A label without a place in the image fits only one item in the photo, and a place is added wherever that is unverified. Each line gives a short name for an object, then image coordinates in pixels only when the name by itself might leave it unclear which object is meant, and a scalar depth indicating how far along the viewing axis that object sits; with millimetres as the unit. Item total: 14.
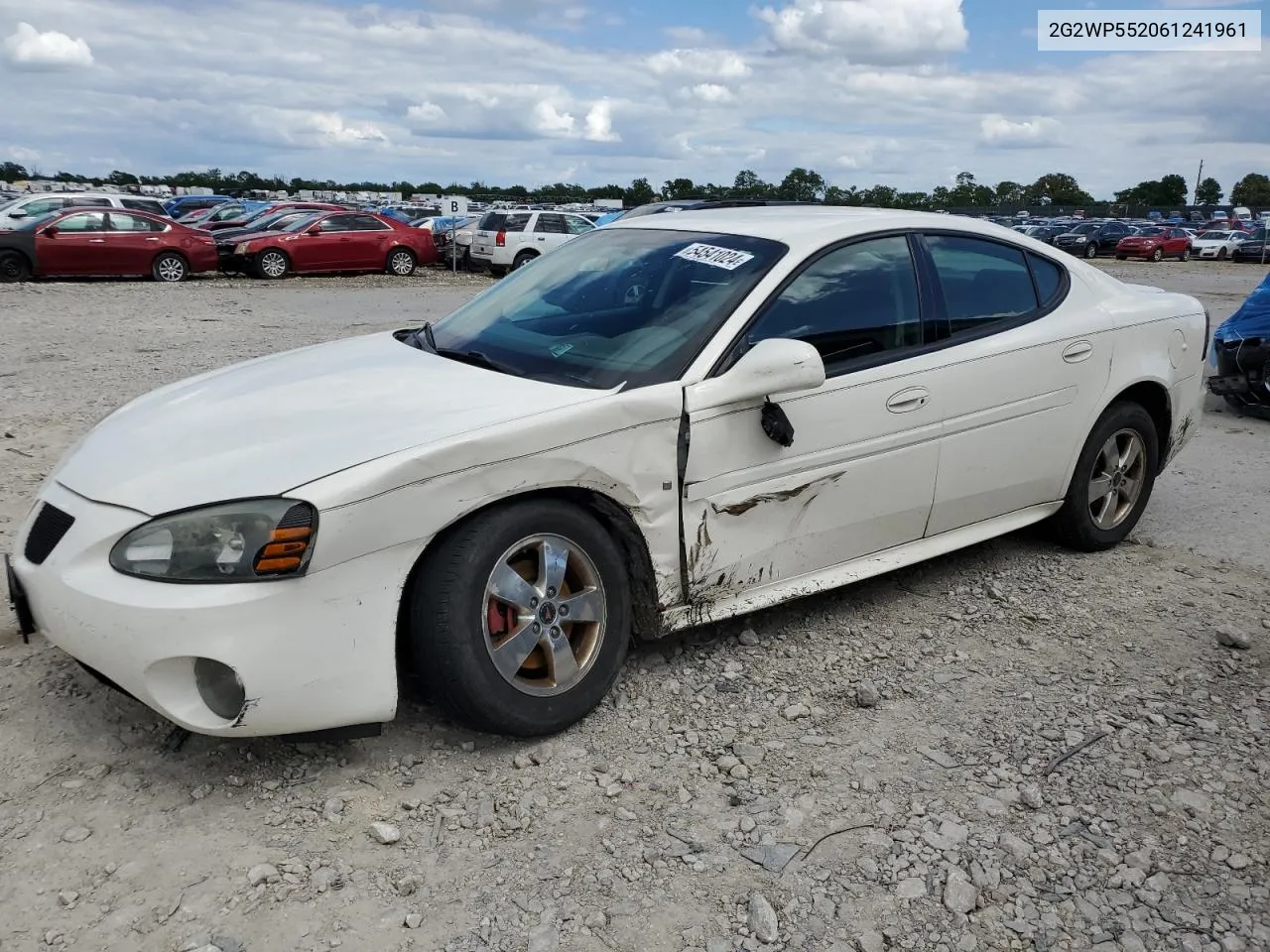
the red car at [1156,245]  38000
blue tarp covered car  8258
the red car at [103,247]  18969
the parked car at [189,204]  34719
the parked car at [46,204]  19750
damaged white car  2807
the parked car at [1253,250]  38406
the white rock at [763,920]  2496
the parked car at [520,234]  24266
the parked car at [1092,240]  39844
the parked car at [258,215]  25453
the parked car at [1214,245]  40500
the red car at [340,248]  21812
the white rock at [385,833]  2818
